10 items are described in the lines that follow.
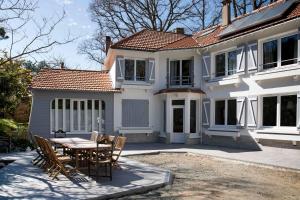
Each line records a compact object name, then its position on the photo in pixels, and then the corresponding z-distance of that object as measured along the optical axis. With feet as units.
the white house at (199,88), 52.08
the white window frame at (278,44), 49.96
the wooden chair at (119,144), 35.04
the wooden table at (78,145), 31.11
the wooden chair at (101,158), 31.09
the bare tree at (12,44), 32.38
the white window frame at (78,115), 65.61
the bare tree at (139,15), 107.86
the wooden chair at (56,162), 30.78
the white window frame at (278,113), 52.16
